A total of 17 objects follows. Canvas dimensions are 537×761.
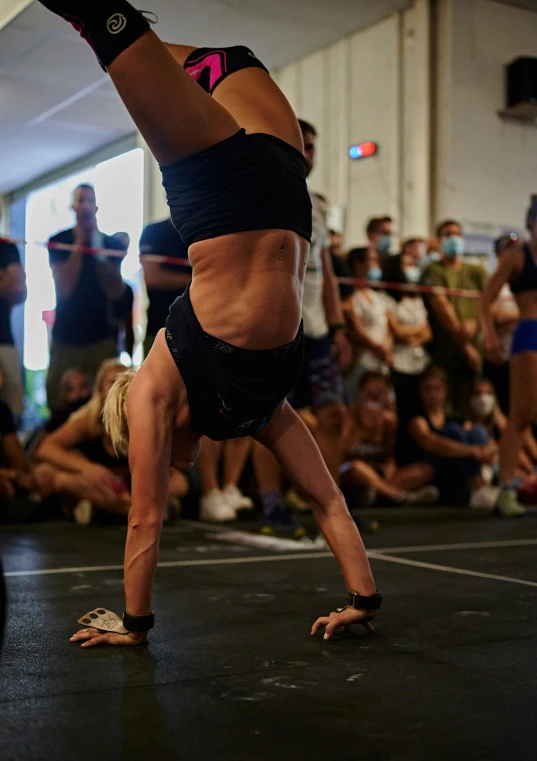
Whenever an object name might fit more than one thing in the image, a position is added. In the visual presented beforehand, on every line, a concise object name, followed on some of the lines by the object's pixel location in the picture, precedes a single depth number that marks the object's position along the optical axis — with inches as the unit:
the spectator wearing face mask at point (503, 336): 287.6
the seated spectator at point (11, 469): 207.3
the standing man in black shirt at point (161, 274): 205.2
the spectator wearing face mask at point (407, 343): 261.2
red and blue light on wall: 384.8
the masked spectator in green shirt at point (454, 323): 274.1
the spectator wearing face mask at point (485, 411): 269.7
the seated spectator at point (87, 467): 201.5
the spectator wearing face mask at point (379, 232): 283.0
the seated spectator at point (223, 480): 208.4
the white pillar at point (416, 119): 366.0
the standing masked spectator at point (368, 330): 252.1
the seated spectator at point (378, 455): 240.8
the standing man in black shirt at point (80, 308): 231.0
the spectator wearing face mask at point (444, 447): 252.2
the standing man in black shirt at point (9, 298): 220.7
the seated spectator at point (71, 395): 215.6
